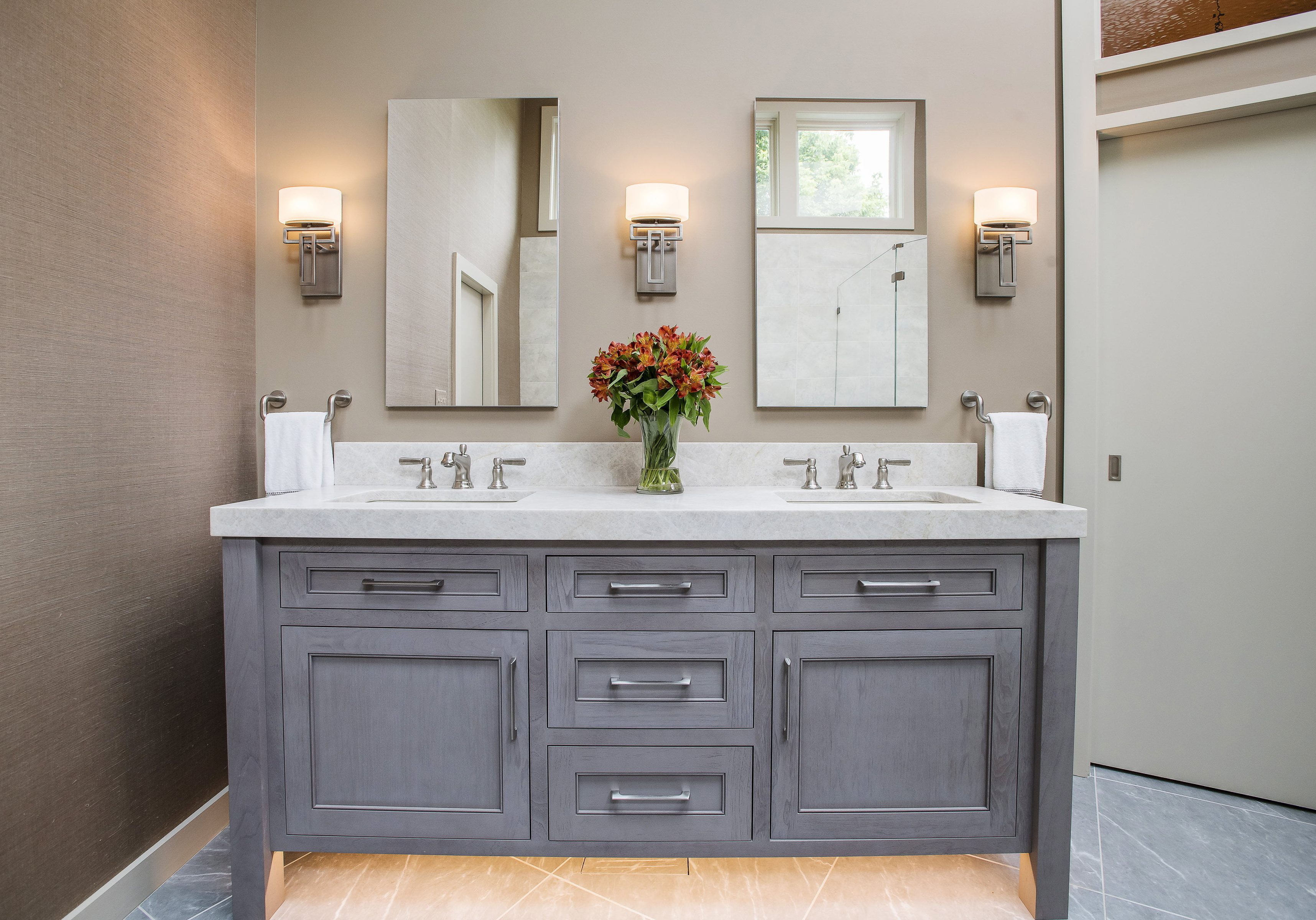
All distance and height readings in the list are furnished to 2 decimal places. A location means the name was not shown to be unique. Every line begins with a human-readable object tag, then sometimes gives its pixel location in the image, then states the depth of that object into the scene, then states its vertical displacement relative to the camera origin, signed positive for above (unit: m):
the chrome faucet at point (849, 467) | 1.76 -0.08
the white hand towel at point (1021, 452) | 1.73 -0.03
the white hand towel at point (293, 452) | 1.69 -0.03
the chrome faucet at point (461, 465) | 1.75 -0.07
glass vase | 1.61 -0.04
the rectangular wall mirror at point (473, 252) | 1.80 +0.56
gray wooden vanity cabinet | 1.29 -0.55
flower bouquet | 1.53 +0.14
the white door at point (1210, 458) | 1.70 -0.05
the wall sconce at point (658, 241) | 1.75 +0.58
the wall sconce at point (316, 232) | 1.76 +0.61
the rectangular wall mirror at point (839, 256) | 1.79 +0.54
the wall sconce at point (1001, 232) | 1.74 +0.61
